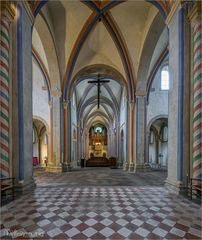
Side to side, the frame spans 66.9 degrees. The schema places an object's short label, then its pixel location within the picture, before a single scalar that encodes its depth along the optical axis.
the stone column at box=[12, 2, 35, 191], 4.61
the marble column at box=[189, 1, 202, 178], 4.33
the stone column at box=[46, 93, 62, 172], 10.80
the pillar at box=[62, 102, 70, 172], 11.15
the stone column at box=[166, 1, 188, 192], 4.75
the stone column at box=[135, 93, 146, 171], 10.53
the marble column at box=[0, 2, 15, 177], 4.11
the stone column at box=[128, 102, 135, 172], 10.87
